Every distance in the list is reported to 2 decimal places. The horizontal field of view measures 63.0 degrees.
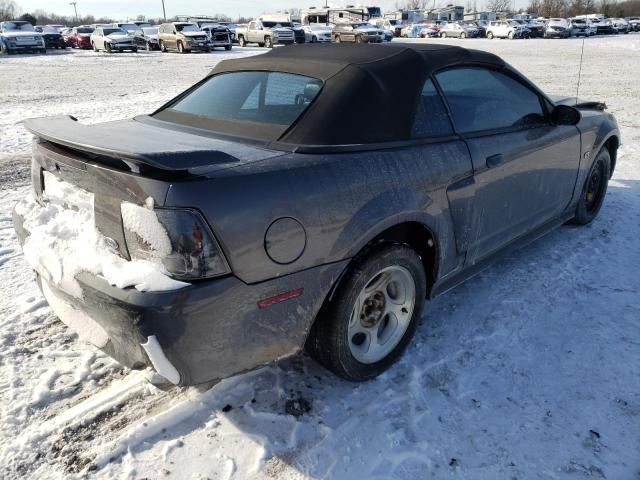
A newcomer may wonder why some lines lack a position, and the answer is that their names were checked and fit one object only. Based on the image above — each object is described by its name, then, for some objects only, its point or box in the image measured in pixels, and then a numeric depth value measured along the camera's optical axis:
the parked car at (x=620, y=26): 47.59
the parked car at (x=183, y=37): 29.42
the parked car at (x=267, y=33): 32.16
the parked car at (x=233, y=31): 41.28
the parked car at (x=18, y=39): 28.42
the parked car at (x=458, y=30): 44.00
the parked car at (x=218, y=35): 31.05
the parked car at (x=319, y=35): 34.03
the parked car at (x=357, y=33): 31.80
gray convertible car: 2.00
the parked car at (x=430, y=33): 45.81
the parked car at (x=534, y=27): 41.53
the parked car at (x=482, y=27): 44.40
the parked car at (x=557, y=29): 40.56
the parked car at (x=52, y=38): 34.31
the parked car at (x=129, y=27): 32.92
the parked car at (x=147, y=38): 33.03
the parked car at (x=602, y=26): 45.47
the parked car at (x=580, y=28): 42.09
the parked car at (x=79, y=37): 35.81
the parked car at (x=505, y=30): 40.84
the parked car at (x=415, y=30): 46.78
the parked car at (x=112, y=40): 30.58
